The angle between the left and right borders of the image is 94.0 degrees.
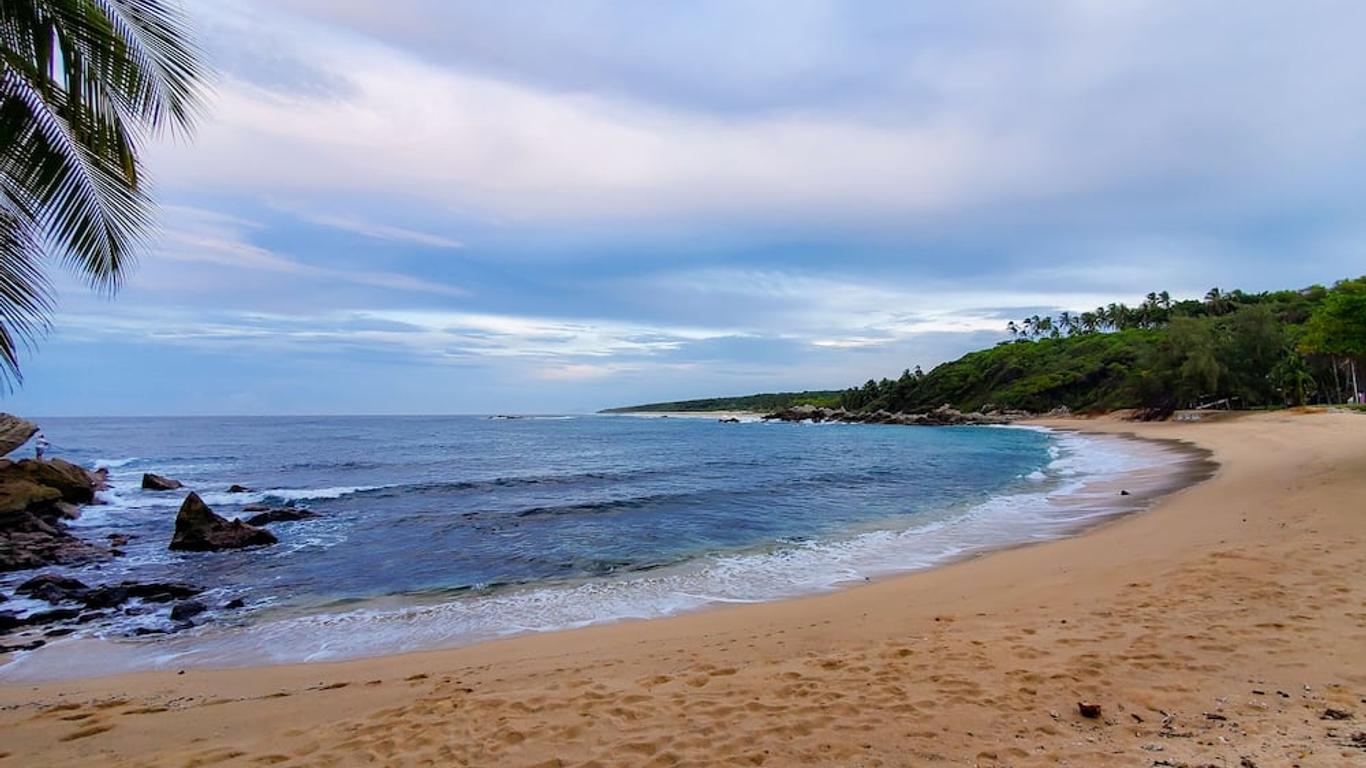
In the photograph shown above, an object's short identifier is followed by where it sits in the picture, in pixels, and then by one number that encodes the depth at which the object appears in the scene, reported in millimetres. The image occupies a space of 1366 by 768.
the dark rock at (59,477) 19219
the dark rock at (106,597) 11047
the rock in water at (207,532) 15719
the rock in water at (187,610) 10367
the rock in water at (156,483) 26609
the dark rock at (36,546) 14117
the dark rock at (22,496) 17188
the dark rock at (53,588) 11352
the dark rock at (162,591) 11562
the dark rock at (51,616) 10102
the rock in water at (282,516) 19188
